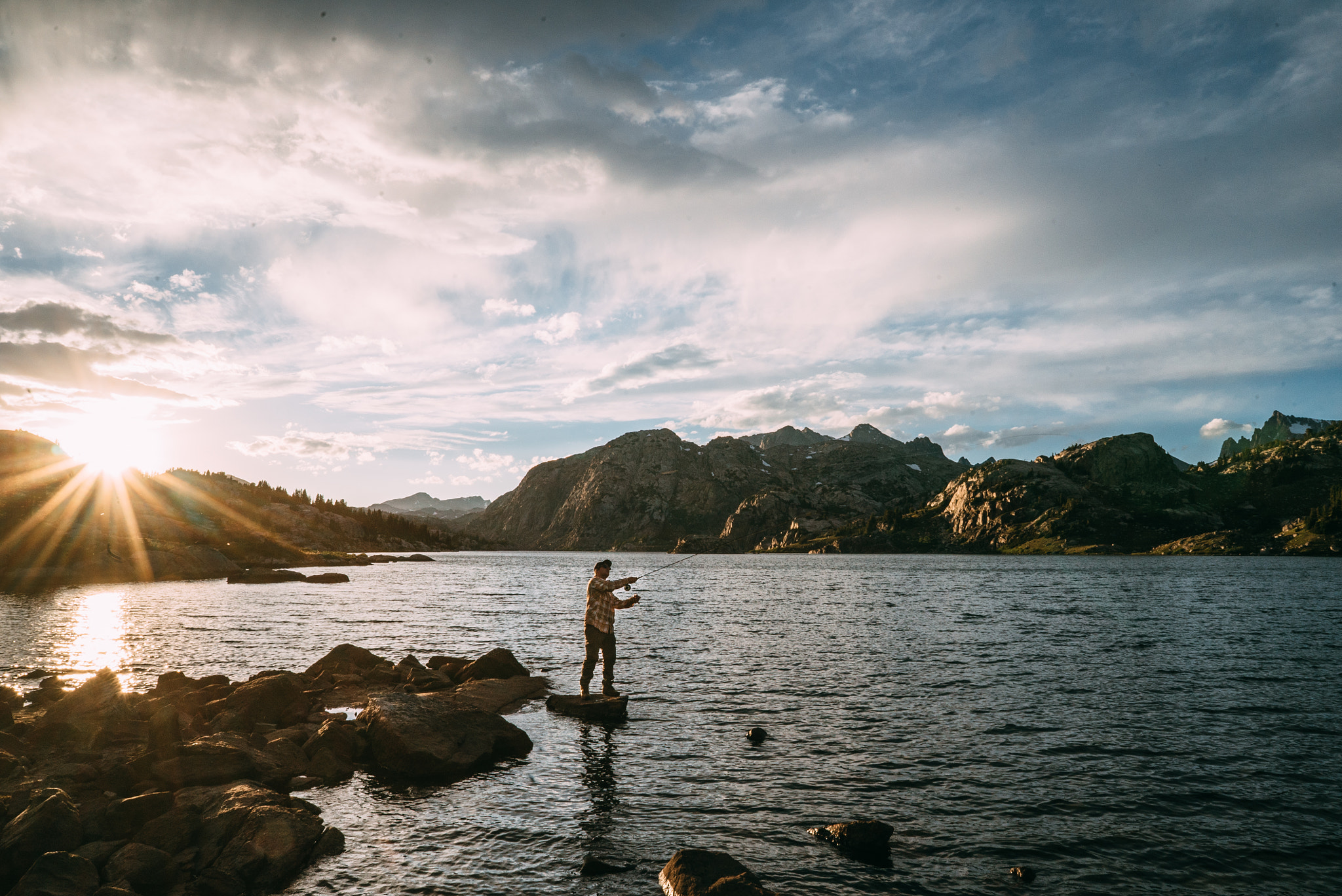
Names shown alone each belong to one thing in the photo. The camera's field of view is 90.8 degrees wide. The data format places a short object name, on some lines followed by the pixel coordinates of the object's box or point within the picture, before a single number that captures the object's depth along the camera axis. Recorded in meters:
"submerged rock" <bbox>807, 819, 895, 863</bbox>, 13.30
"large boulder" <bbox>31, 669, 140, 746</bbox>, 19.39
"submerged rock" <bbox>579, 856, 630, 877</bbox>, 12.46
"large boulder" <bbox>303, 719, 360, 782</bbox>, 18.05
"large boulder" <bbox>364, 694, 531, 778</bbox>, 18.22
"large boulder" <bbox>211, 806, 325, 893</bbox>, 12.18
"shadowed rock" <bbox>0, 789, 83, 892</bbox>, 11.80
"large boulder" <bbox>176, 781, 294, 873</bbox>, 12.86
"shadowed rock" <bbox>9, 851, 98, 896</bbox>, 10.74
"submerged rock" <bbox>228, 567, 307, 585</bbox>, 112.56
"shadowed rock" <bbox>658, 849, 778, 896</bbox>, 11.02
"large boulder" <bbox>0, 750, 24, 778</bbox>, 16.38
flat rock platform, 23.44
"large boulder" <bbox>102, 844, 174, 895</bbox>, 11.62
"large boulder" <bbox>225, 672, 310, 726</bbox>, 21.69
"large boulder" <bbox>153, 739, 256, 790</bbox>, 15.83
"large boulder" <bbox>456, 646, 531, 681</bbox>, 28.77
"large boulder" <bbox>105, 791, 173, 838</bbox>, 13.52
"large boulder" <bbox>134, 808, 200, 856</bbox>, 12.91
